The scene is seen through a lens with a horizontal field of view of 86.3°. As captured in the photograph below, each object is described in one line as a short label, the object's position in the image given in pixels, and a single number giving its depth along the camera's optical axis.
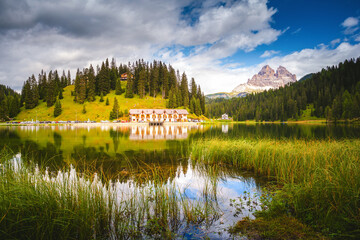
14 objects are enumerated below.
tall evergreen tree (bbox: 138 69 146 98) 121.81
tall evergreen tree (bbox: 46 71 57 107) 107.63
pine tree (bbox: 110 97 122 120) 98.38
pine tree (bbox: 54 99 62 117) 98.43
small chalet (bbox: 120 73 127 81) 169.91
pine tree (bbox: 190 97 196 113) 119.62
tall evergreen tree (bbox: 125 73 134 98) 120.06
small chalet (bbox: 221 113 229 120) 187.25
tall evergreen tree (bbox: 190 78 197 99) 132.62
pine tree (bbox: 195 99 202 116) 120.69
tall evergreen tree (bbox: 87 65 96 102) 112.38
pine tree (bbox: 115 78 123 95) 123.75
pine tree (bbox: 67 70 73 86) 152.50
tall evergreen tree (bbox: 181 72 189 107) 119.79
